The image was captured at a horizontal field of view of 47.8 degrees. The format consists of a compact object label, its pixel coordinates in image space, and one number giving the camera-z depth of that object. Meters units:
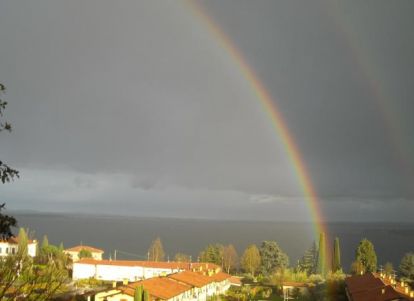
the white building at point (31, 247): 56.29
